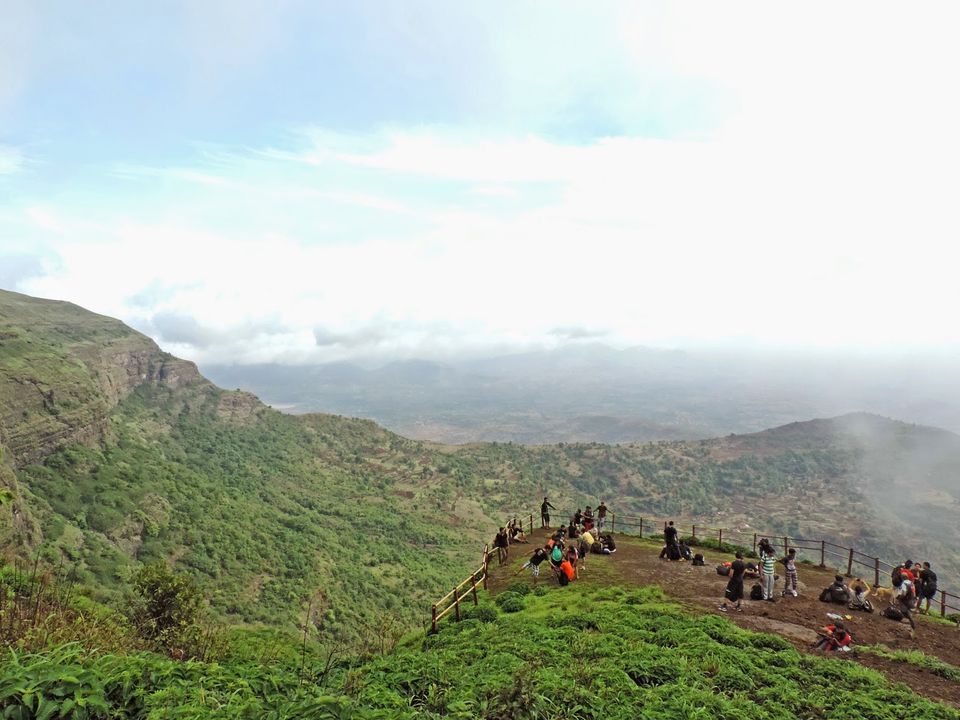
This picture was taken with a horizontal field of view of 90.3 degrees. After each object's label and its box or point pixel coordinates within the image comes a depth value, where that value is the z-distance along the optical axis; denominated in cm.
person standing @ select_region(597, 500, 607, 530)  2656
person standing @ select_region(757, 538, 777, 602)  1627
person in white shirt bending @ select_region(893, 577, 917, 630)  1586
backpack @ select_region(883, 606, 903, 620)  1515
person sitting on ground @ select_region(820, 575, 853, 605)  1666
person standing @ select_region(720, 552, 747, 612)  1584
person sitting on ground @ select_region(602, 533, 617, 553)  2364
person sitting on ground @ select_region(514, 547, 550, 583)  1980
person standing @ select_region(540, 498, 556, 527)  2911
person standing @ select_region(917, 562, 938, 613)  1678
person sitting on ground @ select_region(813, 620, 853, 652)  1276
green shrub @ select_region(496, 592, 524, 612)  1691
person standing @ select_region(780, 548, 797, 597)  1714
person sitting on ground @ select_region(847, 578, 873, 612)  1617
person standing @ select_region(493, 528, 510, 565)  2272
